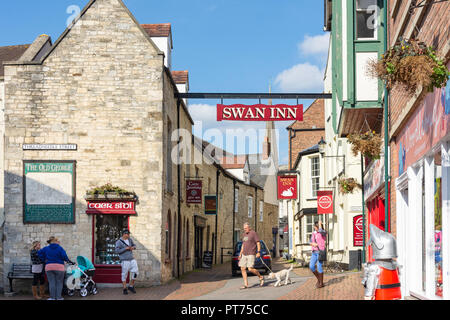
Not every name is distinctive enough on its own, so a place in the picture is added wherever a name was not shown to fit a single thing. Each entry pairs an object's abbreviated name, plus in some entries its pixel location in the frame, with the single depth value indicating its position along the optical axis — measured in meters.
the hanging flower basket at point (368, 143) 15.30
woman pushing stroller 14.58
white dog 17.25
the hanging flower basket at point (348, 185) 20.73
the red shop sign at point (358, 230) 21.76
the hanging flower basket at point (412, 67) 7.78
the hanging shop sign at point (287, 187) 32.16
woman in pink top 15.73
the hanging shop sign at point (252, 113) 20.00
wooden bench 18.09
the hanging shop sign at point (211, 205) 29.98
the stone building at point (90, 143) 19.19
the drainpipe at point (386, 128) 14.06
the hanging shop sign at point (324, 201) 25.86
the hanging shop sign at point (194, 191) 25.30
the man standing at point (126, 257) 16.98
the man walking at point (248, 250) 16.88
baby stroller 16.59
